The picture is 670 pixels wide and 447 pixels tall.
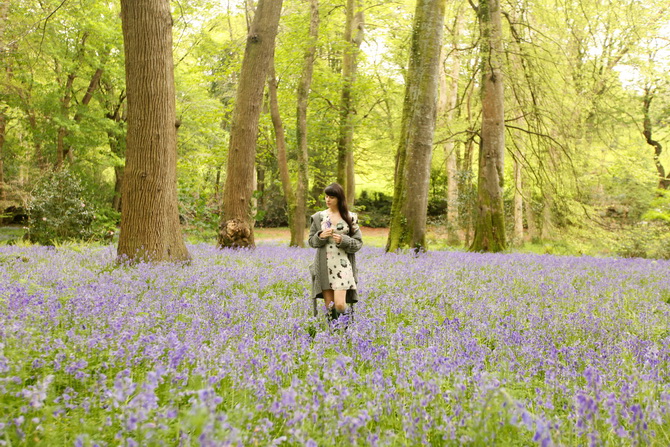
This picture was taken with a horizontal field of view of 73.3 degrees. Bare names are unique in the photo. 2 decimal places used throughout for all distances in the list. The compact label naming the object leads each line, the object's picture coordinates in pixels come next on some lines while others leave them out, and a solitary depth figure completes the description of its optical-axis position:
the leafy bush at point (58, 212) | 15.65
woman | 4.80
